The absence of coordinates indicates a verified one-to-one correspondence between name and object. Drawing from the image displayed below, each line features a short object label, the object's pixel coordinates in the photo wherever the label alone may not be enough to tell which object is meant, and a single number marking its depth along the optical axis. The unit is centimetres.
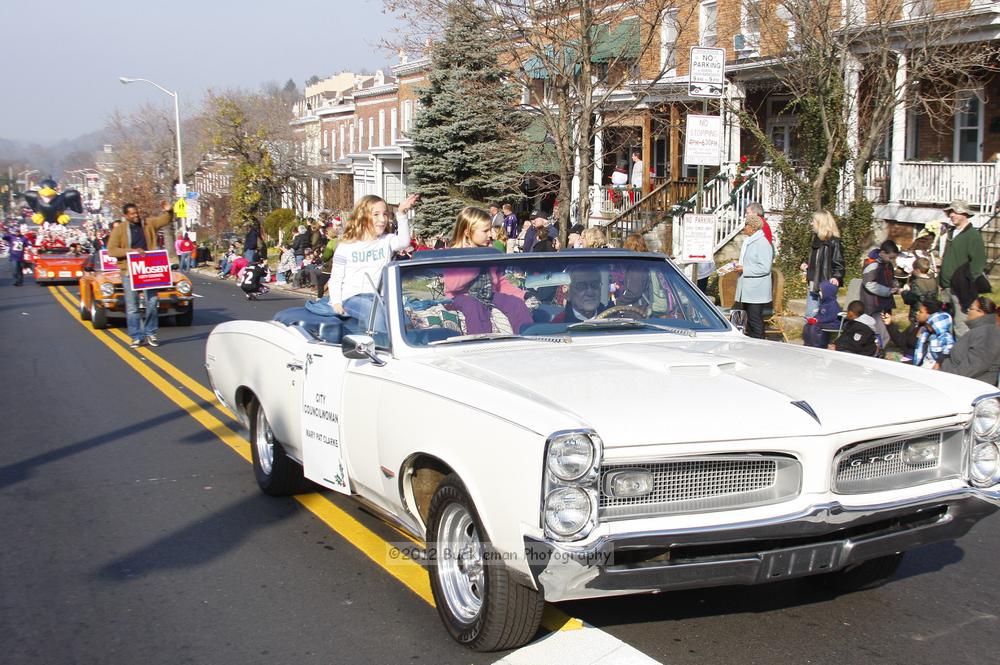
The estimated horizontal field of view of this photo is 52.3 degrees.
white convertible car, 370
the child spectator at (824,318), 1188
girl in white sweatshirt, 743
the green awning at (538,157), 2559
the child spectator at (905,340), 1124
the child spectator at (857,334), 1037
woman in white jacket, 1199
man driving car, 551
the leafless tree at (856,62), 1773
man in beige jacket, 1514
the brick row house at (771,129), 1856
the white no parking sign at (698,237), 1248
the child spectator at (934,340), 1038
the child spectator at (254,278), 2439
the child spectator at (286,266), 2950
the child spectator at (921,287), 1205
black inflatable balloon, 4662
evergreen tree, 3341
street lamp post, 4731
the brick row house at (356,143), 5178
